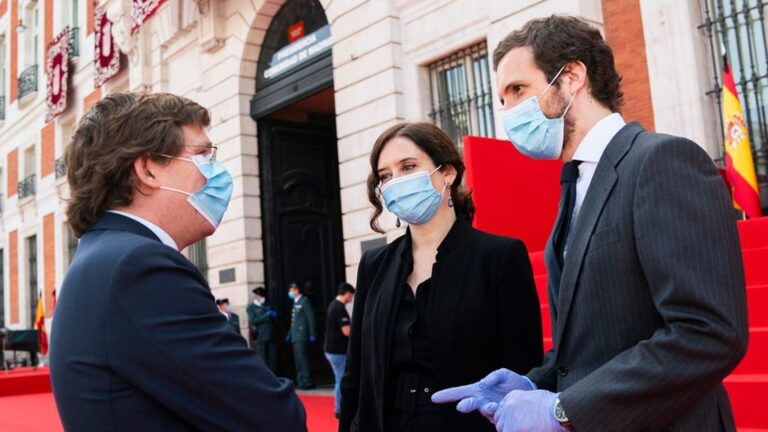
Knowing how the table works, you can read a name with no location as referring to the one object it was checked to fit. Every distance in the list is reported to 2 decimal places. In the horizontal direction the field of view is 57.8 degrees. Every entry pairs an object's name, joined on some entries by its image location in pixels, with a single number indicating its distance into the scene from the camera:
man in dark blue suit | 1.56
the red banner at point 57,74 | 20.16
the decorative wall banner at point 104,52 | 17.36
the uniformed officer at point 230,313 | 12.60
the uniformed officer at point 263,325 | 12.52
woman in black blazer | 2.68
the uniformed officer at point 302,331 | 11.90
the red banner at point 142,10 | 14.10
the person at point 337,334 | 9.20
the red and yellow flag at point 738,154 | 6.82
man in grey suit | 1.53
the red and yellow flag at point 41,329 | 18.23
